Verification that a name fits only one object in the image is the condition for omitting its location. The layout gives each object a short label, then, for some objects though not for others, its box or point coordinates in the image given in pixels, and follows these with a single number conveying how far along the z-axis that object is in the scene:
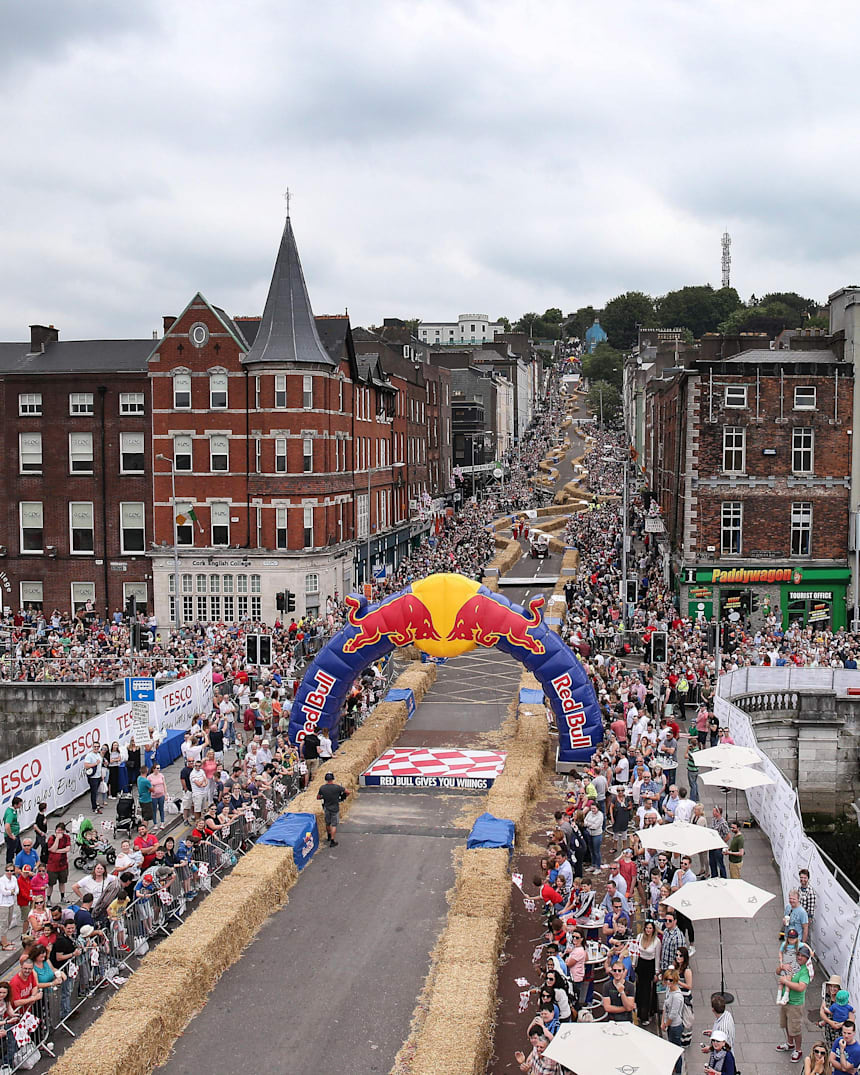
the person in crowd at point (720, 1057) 11.97
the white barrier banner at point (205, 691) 32.88
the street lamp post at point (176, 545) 43.05
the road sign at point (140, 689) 28.33
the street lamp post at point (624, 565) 42.90
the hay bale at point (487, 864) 18.33
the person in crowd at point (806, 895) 15.98
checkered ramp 25.48
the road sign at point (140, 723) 27.53
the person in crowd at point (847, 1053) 11.54
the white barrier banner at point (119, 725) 27.78
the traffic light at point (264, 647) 34.94
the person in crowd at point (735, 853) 18.92
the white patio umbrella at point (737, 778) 19.70
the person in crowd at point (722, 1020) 12.46
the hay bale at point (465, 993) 13.99
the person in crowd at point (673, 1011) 13.65
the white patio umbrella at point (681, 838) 16.25
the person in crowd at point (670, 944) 14.91
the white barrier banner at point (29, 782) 23.30
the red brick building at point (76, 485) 48.50
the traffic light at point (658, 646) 34.47
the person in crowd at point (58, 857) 19.56
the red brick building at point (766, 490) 44.09
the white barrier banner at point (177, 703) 30.28
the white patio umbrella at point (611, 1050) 10.62
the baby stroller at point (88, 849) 21.17
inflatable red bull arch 26.97
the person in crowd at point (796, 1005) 13.80
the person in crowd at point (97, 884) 16.75
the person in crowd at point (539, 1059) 11.91
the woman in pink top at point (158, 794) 23.45
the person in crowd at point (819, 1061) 11.66
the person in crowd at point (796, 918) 15.27
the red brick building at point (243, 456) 47.09
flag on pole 46.34
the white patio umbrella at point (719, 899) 13.95
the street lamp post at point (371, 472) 56.89
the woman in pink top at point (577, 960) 14.33
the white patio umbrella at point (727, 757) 20.67
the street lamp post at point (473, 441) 106.59
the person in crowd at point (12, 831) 21.33
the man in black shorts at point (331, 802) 21.80
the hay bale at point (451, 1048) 12.73
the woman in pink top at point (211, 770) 23.45
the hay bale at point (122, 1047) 12.63
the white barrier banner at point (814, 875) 14.83
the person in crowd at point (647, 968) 14.58
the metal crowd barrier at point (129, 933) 14.09
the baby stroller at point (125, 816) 23.38
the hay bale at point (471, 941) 15.60
